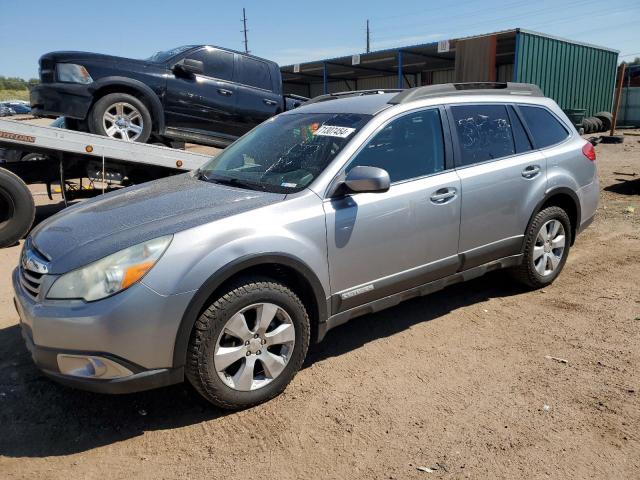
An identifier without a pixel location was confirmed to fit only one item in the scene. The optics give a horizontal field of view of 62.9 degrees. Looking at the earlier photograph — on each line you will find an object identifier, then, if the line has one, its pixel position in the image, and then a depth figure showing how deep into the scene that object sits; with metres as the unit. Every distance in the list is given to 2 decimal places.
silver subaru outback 2.56
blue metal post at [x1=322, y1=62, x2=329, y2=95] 24.68
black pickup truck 6.82
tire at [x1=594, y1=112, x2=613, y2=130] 20.76
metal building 17.28
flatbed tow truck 5.84
